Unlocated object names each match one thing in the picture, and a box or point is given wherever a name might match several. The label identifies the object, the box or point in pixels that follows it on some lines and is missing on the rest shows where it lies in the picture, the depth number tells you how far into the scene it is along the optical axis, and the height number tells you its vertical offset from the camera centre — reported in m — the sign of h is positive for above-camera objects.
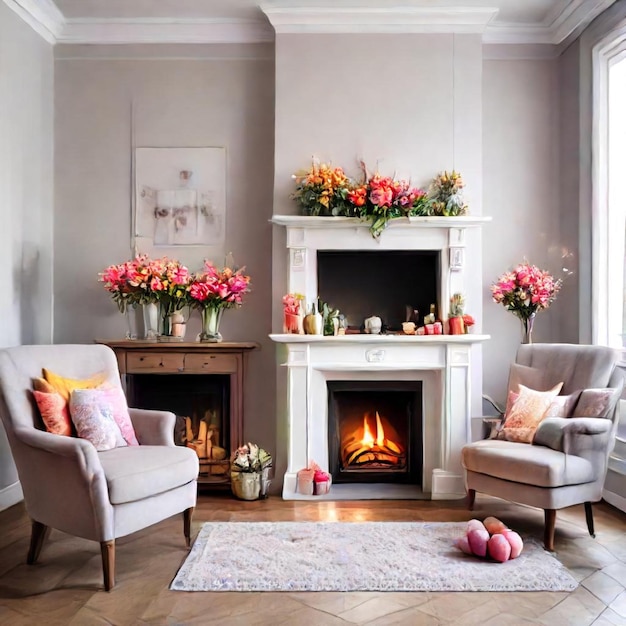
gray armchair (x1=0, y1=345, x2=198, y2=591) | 2.77 -0.74
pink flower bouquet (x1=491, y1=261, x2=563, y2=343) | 4.25 +0.10
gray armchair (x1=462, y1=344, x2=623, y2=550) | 3.24 -0.76
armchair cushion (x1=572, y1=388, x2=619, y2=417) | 3.48 -0.51
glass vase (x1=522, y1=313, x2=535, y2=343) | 4.32 -0.13
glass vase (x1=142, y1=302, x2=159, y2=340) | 4.45 -0.09
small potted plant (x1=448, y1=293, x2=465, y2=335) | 4.32 -0.05
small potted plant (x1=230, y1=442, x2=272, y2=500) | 4.15 -1.05
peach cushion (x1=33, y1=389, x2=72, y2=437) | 3.11 -0.51
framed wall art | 4.74 +0.79
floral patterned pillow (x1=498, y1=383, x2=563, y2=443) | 3.67 -0.60
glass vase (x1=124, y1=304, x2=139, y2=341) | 4.72 -0.10
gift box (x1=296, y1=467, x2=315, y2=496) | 4.20 -1.12
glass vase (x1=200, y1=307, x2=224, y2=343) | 4.38 -0.13
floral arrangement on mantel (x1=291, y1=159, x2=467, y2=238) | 4.23 +0.72
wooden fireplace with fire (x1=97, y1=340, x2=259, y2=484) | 4.29 -0.37
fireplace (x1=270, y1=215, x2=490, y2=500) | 4.30 -0.35
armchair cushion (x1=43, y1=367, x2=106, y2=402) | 3.22 -0.39
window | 4.18 +0.71
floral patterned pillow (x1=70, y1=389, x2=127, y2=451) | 3.14 -0.55
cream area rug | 2.80 -1.18
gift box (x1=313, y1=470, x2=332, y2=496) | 4.21 -1.13
